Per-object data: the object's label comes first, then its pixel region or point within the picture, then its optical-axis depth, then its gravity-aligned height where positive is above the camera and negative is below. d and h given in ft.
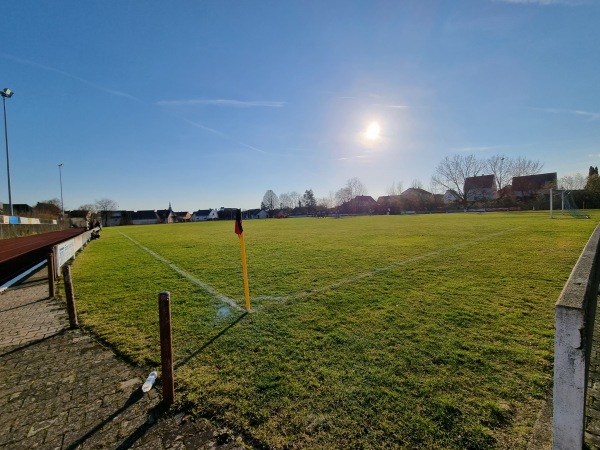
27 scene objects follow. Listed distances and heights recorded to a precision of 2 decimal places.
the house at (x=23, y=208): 201.89 +10.89
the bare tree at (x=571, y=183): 210.01 +14.39
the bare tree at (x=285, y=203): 435.12 +14.52
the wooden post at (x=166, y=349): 9.55 -4.65
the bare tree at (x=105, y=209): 301.02 +12.01
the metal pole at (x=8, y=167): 80.37 +16.50
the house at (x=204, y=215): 429.67 +1.09
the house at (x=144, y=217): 351.46 +1.07
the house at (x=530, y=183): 238.27 +17.51
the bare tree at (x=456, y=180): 254.68 +23.66
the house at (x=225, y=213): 410.08 +2.29
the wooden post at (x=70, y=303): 16.84 -5.01
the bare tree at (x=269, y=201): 431.72 +17.64
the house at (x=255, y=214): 421.14 -0.35
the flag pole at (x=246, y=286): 18.08 -4.69
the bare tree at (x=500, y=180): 256.73 +21.81
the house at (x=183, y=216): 404.77 +0.08
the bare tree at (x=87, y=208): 301.24 +13.15
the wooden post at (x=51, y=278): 24.12 -4.98
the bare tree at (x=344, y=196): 365.85 +19.28
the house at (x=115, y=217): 313.85 +2.31
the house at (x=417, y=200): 258.78 +7.13
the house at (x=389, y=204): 266.73 +4.48
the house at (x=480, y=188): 268.21 +17.07
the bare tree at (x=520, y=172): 254.53 +28.49
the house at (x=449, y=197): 281.74 +9.64
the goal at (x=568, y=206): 93.97 -2.36
